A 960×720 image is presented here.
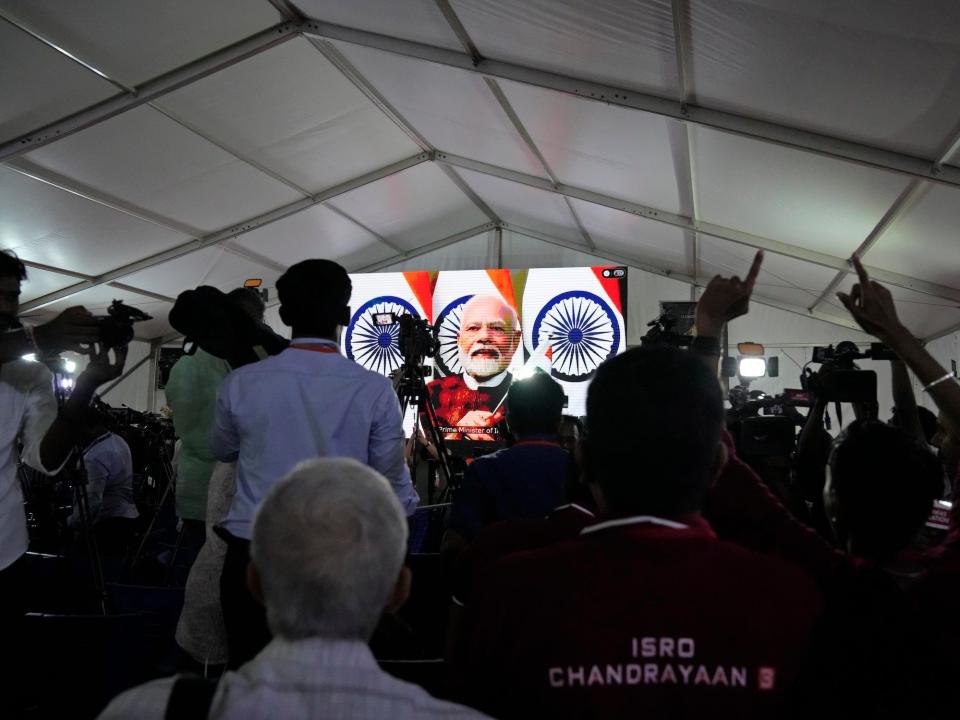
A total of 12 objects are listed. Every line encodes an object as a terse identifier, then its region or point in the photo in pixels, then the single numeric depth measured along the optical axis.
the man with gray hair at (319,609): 0.73
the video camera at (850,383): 2.13
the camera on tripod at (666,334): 2.54
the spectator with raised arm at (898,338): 1.22
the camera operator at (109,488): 3.96
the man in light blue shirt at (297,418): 1.62
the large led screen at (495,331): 7.87
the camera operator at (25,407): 1.61
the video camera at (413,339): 3.39
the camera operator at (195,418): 2.38
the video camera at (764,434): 1.97
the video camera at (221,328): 1.83
